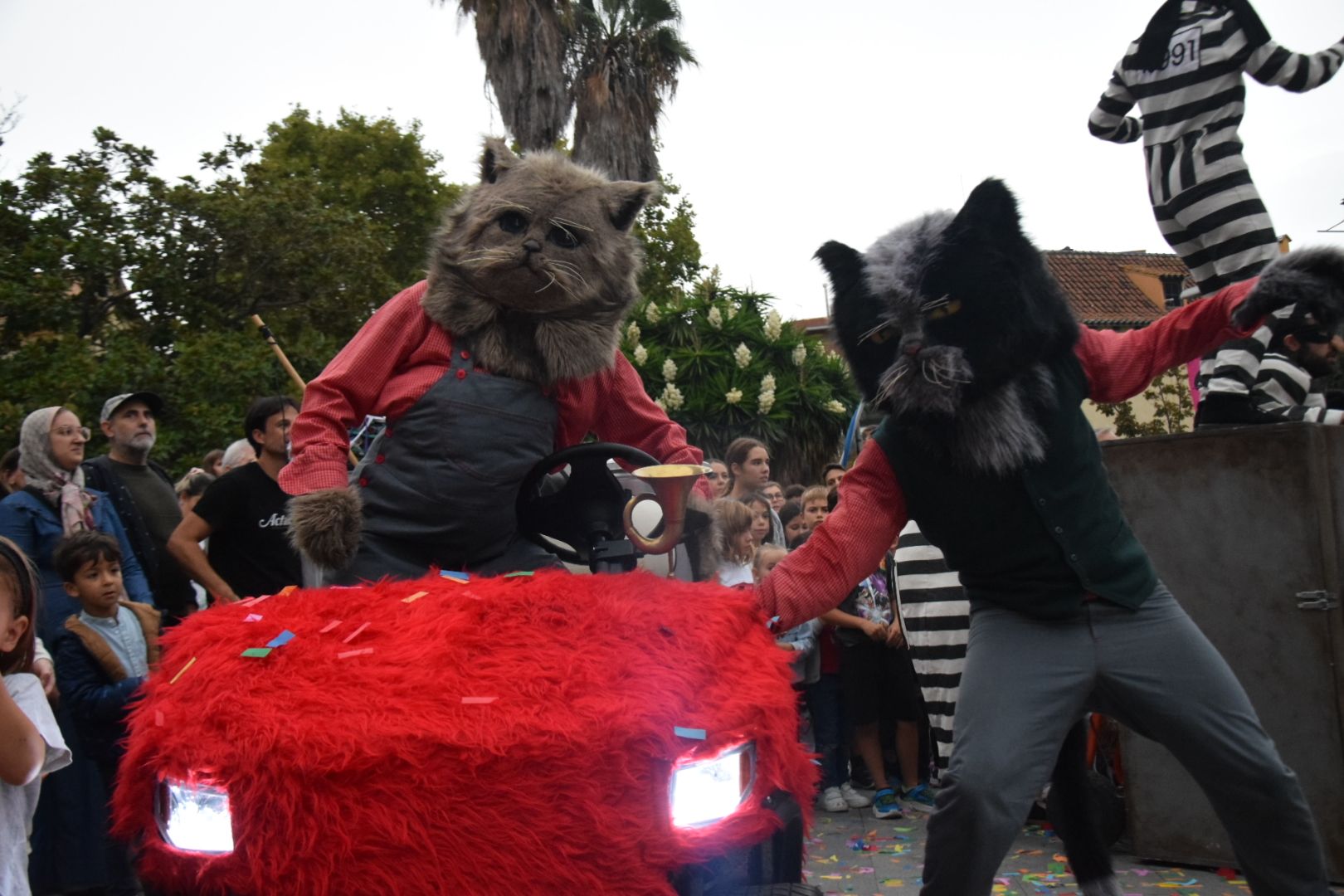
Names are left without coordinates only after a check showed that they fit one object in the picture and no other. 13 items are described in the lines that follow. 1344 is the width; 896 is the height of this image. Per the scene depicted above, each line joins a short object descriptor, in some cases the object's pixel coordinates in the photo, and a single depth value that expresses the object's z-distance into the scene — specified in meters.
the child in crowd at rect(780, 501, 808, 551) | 8.06
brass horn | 2.84
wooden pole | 4.63
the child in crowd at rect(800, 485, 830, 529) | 8.05
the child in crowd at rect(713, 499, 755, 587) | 6.35
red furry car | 2.03
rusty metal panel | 4.56
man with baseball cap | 6.42
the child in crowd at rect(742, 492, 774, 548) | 7.11
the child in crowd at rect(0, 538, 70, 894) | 2.77
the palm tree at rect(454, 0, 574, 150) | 19.22
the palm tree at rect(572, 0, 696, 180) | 20.94
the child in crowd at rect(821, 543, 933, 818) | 6.77
